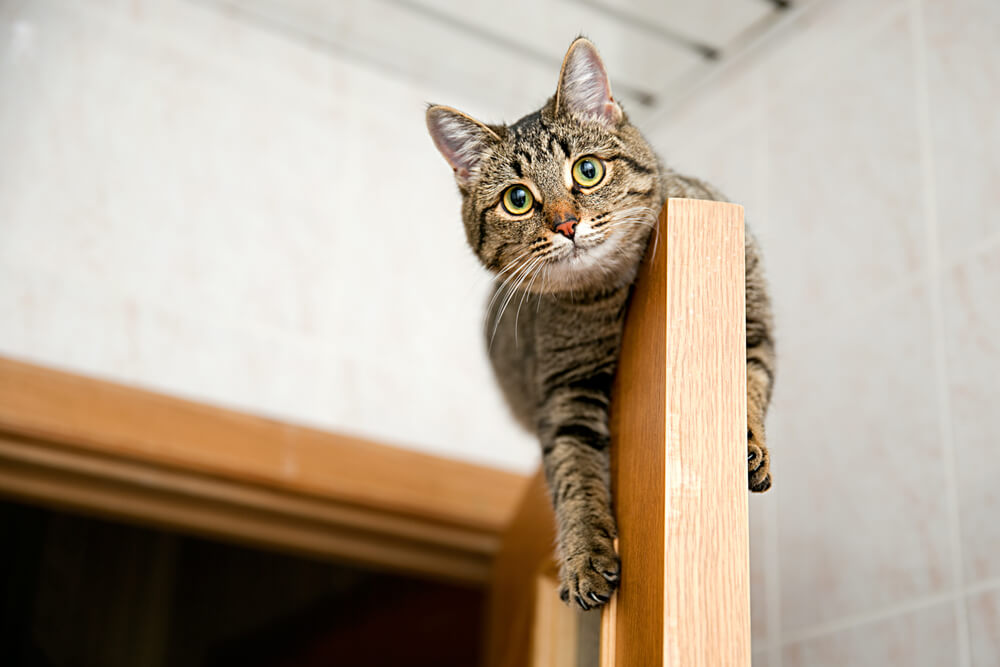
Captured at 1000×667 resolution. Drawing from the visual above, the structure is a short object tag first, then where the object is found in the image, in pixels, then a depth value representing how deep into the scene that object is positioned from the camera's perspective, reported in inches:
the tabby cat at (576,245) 38.1
